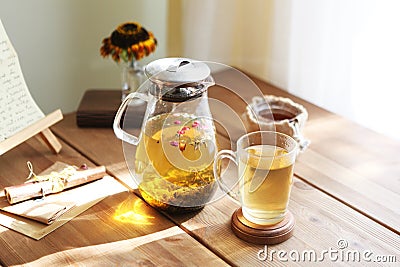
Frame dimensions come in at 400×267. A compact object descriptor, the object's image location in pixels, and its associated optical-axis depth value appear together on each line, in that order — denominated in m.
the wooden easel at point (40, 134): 1.33
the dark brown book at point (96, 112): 1.48
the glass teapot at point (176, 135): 1.20
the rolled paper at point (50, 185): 1.27
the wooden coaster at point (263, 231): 1.19
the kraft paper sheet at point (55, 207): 1.23
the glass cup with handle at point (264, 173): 1.18
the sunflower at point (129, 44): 1.48
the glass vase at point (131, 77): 1.53
